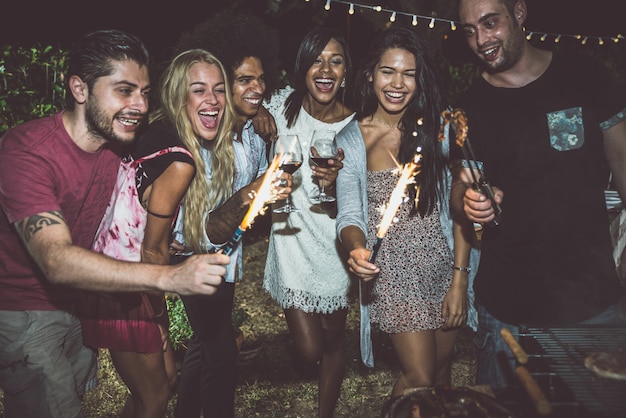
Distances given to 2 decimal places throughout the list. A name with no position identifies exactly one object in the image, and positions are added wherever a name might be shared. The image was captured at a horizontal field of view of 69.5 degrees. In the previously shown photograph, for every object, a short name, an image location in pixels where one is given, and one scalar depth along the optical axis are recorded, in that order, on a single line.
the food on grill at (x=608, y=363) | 2.19
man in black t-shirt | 3.06
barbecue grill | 2.06
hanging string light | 7.54
